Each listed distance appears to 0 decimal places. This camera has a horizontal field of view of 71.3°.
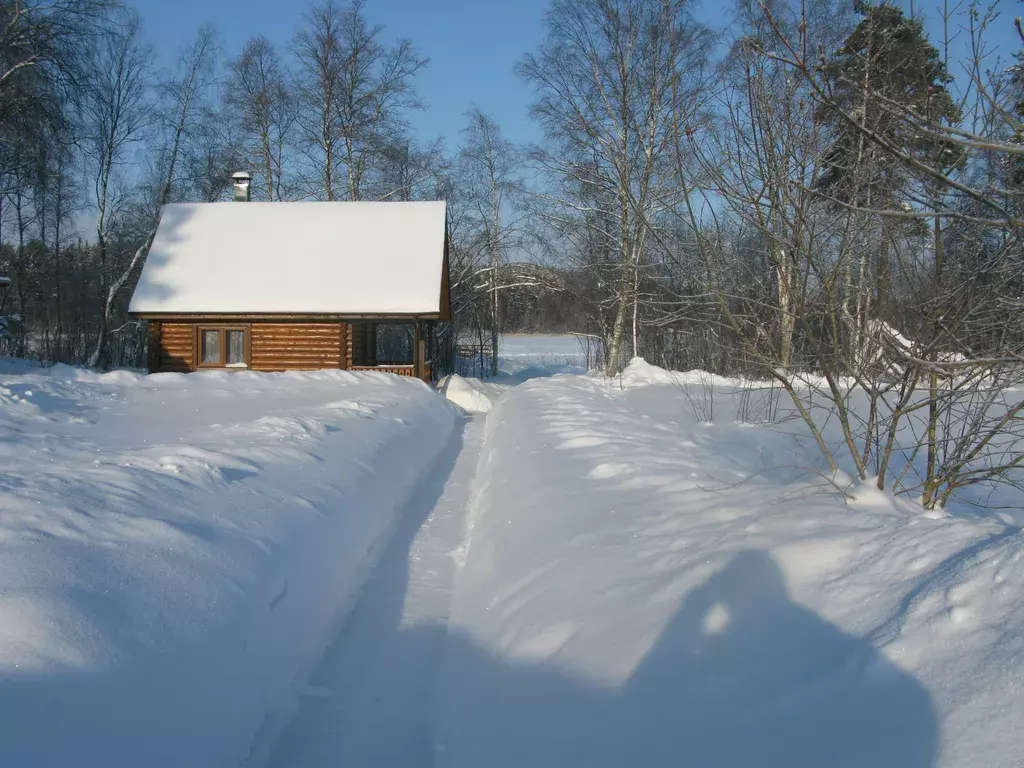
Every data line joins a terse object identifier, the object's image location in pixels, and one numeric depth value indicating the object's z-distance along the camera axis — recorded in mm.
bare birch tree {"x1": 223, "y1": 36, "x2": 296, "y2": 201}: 27781
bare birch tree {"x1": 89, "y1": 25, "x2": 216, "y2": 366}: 24130
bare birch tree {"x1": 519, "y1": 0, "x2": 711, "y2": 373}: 17969
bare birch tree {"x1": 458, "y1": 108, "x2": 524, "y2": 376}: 28203
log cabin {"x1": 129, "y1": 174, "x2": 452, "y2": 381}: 18828
